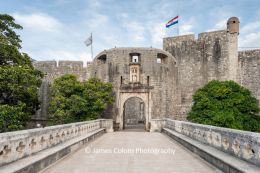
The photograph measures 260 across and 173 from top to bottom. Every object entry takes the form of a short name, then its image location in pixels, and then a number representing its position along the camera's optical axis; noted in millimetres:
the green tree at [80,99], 16344
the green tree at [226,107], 16766
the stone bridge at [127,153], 3816
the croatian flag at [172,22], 24175
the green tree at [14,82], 10406
